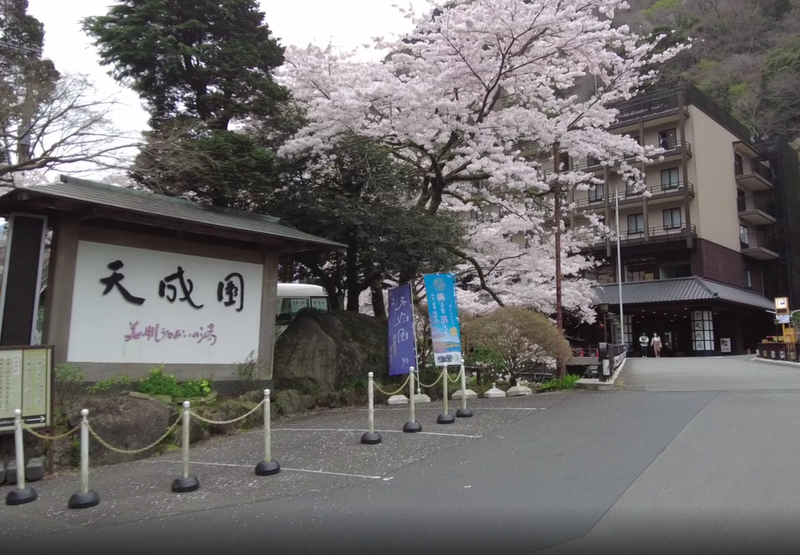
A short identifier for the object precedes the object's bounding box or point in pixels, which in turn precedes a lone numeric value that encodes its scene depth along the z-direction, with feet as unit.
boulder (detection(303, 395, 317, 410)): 41.70
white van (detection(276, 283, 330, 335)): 73.46
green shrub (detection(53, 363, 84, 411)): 29.22
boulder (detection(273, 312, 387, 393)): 43.47
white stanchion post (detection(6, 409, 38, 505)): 22.04
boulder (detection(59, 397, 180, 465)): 28.27
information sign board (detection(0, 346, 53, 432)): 24.84
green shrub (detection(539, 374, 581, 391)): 52.19
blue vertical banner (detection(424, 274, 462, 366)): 42.14
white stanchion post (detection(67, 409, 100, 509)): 21.11
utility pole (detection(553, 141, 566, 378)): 55.15
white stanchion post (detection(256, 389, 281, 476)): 24.80
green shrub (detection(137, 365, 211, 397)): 34.04
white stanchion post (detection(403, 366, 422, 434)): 32.17
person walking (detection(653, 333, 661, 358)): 125.90
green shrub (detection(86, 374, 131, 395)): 31.59
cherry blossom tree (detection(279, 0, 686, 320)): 47.57
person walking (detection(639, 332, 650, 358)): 130.86
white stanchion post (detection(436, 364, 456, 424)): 34.57
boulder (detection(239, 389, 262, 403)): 37.81
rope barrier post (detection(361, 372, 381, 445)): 29.68
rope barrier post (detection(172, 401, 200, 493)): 22.77
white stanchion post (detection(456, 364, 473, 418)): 36.60
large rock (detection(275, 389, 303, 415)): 40.16
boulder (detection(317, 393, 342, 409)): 42.75
